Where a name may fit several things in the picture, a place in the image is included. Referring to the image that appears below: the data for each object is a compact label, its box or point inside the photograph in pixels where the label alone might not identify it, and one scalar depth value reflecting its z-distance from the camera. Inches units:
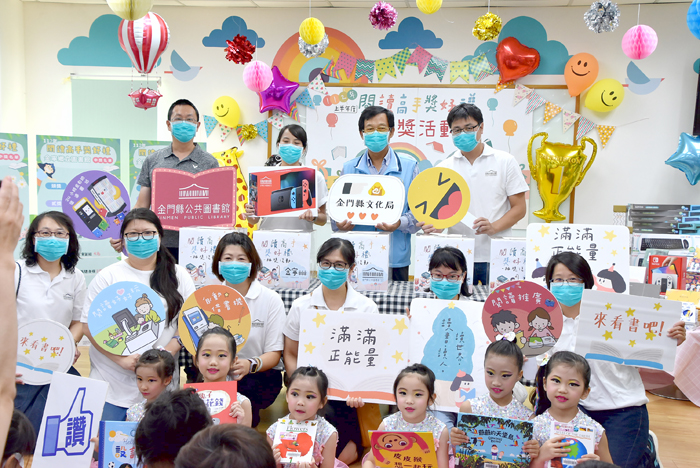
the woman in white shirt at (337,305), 99.3
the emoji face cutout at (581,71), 199.5
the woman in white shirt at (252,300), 101.2
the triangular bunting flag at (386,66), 215.0
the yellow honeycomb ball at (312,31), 172.4
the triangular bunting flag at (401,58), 213.9
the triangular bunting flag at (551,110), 204.5
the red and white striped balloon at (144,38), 151.5
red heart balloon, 200.1
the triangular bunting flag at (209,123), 226.1
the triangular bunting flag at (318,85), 217.0
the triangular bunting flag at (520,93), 205.3
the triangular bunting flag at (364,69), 215.8
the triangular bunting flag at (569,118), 203.9
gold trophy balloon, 189.6
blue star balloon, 191.8
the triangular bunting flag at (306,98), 218.4
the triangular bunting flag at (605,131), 204.8
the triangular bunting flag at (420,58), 212.8
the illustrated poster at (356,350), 88.8
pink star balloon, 214.1
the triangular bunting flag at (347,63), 216.4
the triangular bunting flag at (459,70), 210.5
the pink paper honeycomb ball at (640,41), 172.6
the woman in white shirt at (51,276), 98.1
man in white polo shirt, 118.7
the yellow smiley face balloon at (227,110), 219.9
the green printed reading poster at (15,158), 163.2
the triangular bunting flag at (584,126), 204.8
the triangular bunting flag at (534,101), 205.2
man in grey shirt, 125.8
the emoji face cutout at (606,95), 199.5
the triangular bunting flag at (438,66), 211.7
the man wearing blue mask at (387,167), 122.6
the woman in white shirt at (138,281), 93.0
